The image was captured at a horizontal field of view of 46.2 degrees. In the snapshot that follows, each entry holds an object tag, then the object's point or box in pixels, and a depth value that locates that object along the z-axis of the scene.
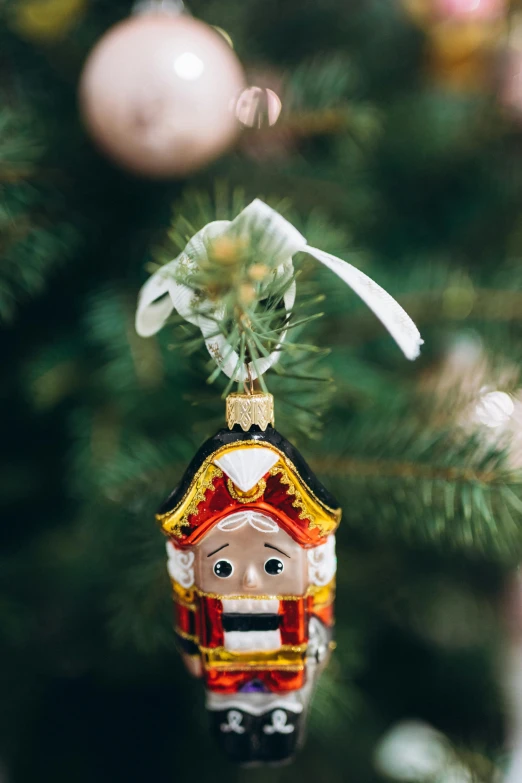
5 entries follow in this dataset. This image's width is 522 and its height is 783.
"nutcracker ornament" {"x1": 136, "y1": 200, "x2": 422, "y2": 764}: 0.33
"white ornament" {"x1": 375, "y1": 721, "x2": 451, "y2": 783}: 0.54
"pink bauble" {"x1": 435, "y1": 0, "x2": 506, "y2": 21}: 0.59
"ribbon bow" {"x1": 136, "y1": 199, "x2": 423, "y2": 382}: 0.31
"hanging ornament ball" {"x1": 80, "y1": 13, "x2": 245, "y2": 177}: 0.44
